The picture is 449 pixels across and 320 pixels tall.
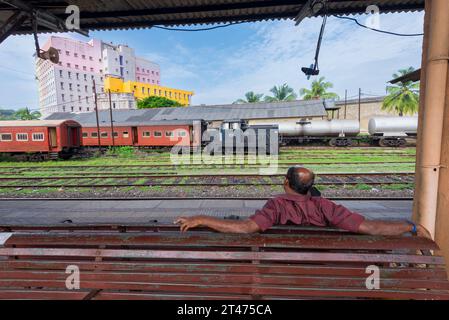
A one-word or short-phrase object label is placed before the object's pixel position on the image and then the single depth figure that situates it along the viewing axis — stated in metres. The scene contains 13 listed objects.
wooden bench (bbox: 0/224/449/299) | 1.81
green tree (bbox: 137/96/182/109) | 55.28
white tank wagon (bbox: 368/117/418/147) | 21.22
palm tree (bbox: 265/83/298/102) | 48.41
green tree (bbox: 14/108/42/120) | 53.23
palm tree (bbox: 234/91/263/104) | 50.44
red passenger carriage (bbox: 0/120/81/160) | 17.02
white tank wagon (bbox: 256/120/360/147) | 22.77
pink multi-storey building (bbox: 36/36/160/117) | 75.06
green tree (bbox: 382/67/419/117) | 32.97
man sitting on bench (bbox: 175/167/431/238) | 2.04
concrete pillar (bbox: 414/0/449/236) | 2.20
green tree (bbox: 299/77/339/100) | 42.19
